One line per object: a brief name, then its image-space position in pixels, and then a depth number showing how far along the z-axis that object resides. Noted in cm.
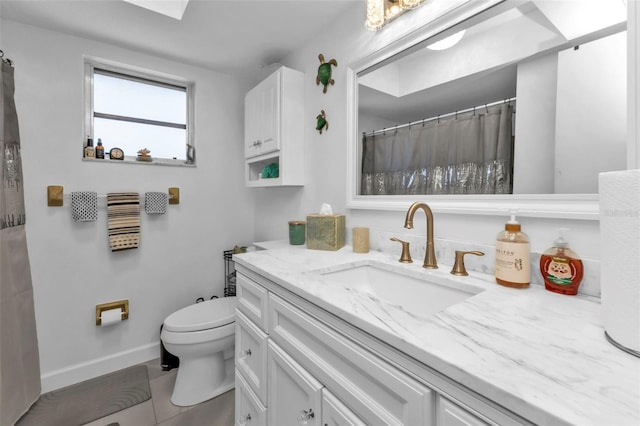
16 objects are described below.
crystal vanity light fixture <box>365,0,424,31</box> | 121
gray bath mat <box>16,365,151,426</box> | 149
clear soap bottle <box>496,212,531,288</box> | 78
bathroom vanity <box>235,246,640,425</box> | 38
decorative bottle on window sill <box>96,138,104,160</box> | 184
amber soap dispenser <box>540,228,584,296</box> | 73
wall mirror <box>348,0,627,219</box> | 73
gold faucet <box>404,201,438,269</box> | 100
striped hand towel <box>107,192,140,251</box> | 184
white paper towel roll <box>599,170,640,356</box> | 45
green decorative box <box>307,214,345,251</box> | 138
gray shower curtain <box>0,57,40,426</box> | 141
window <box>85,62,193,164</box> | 191
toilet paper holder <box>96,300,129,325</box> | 184
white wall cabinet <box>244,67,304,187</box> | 175
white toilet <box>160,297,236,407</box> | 154
